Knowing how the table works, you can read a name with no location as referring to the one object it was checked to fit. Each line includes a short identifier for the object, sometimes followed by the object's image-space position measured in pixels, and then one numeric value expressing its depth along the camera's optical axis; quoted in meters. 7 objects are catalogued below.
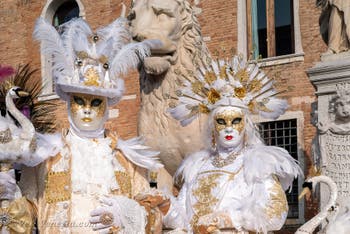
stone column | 8.08
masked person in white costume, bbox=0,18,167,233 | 6.36
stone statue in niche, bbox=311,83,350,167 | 8.05
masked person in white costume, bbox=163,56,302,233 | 6.13
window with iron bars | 13.66
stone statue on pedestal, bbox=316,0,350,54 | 8.63
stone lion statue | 7.53
